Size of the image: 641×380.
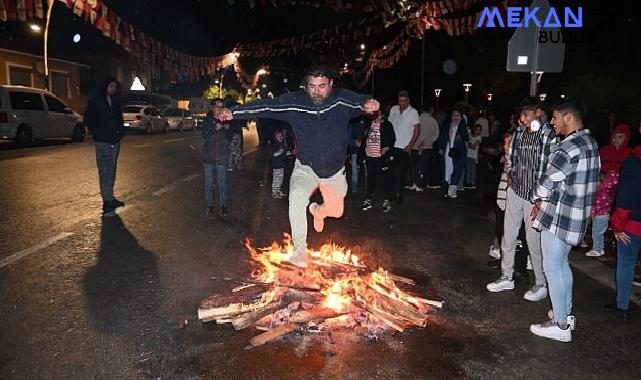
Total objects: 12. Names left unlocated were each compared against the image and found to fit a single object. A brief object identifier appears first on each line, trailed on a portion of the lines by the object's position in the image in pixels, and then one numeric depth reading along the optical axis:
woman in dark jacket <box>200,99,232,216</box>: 8.26
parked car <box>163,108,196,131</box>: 32.09
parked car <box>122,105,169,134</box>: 27.64
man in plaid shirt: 3.91
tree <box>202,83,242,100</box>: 58.34
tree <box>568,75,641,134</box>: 11.88
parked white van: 17.64
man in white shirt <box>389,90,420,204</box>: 9.62
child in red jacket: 6.48
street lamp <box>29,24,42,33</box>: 29.35
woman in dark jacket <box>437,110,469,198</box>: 10.84
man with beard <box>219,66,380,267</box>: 4.84
